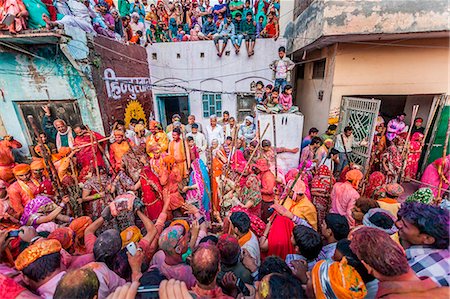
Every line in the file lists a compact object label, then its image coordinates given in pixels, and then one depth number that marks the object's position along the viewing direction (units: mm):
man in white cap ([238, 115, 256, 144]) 6114
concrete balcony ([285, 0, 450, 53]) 4293
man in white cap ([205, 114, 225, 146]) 5992
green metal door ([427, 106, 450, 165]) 5578
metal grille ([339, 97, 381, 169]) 4965
